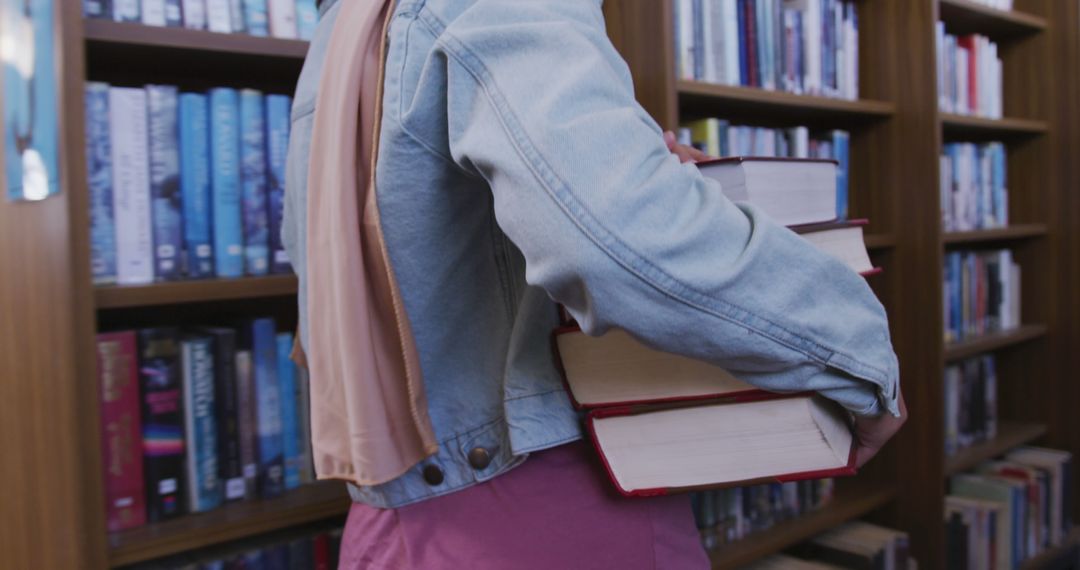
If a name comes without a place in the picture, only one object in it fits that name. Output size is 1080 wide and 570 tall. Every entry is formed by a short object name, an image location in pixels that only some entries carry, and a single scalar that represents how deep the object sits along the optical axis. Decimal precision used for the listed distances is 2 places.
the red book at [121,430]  0.95
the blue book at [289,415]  1.10
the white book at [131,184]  0.96
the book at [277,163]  1.07
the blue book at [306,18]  1.09
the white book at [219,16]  1.02
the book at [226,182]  1.02
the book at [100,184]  0.95
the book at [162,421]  0.99
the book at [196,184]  1.00
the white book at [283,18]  1.07
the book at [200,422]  1.02
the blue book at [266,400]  1.08
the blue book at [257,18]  1.05
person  0.47
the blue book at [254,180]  1.05
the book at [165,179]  0.99
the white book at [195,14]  1.01
